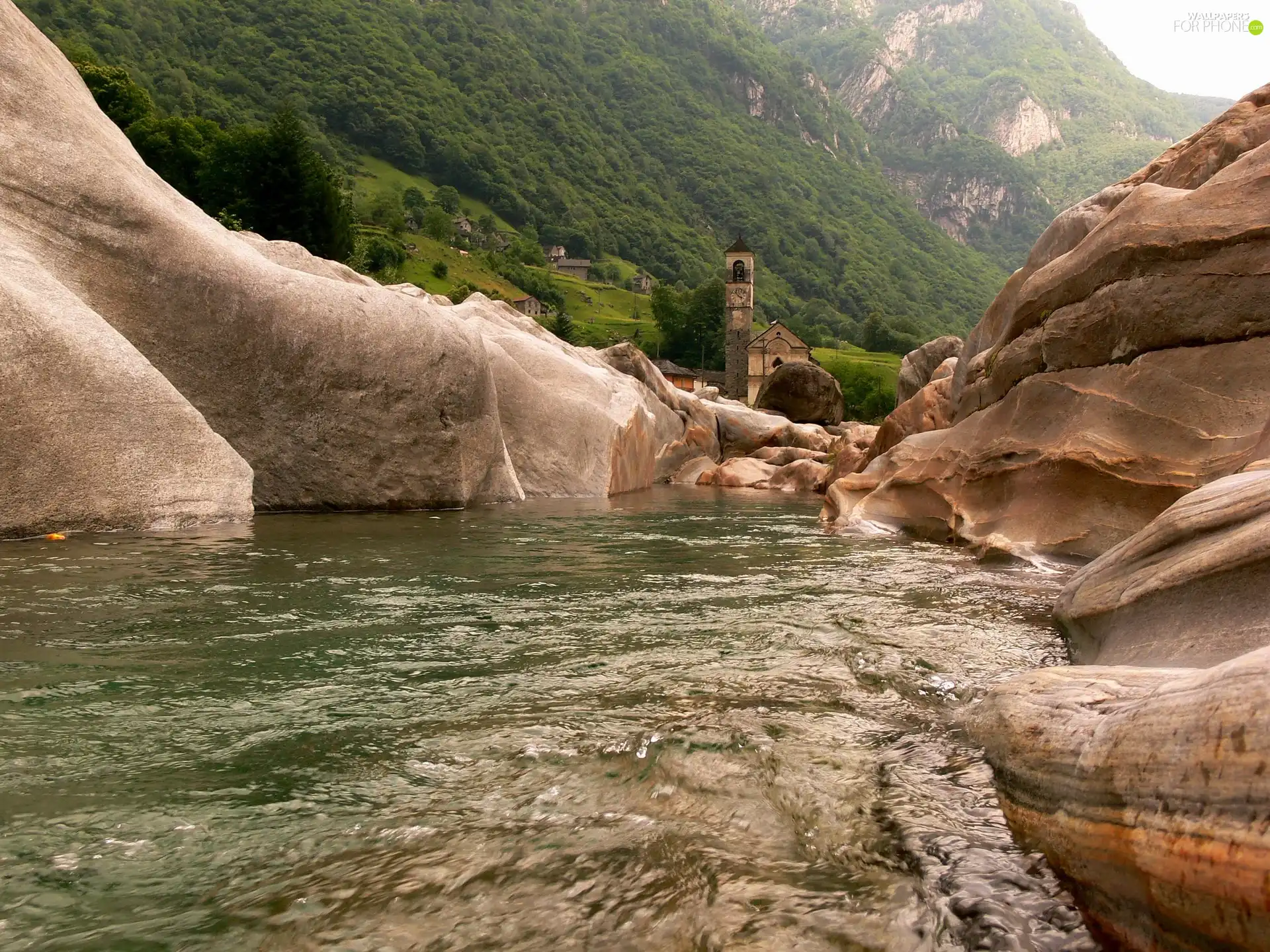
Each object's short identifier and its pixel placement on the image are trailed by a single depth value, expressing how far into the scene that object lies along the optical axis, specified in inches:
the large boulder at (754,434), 1605.6
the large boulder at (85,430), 370.3
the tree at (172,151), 2294.5
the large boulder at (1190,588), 158.4
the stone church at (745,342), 3513.8
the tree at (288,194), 1930.4
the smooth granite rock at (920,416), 687.7
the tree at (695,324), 4284.0
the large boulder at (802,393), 2165.4
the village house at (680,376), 3646.7
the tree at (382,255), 3469.5
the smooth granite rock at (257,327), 475.8
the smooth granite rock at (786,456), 1392.7
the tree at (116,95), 2378.2
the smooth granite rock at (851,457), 855.1
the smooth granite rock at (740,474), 1183.6
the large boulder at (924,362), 1374.3
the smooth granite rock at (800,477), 1105.4
